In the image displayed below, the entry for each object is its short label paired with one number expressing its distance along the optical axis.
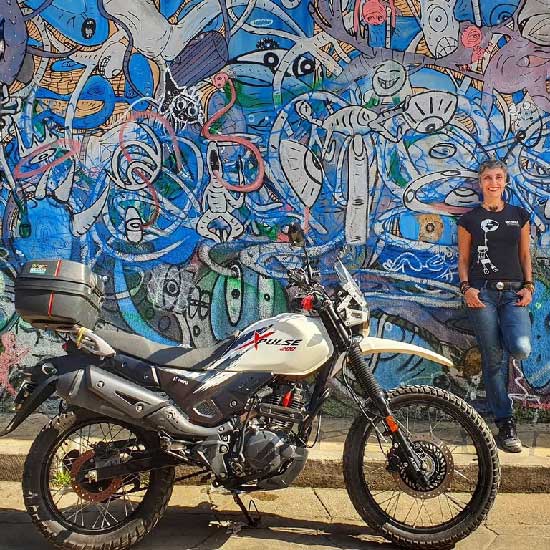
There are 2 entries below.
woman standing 6.06
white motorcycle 4.20
